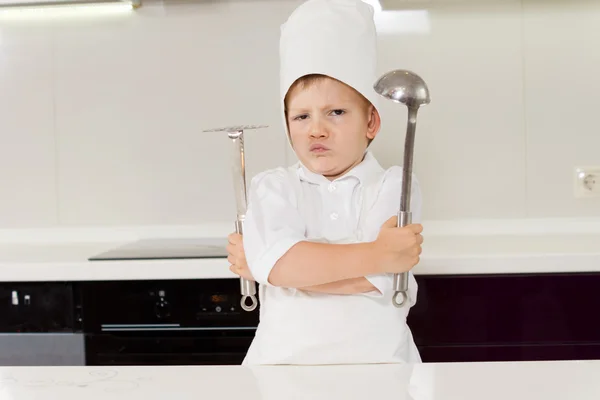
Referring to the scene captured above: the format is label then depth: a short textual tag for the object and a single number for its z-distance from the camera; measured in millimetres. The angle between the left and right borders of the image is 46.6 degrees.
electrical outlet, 1684
